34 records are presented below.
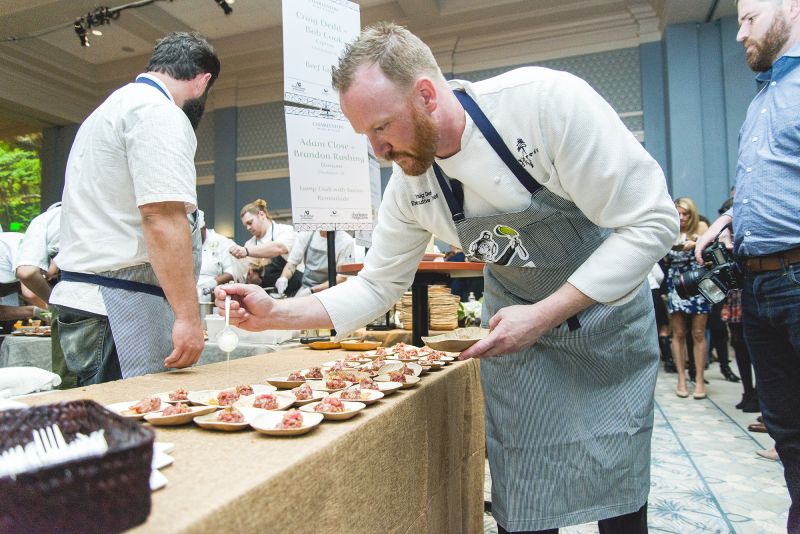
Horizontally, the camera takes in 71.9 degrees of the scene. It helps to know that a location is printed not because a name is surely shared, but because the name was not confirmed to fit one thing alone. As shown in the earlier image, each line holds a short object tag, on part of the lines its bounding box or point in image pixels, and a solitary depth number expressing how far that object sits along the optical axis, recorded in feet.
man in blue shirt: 5.05
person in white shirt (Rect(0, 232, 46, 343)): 12.50
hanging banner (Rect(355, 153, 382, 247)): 9.12
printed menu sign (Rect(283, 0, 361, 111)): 7.17
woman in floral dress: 13.89
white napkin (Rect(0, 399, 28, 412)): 2.75
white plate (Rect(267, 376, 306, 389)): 4.21
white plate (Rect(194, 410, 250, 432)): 2.86
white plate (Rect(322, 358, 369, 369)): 5.07
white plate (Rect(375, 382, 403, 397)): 3.79
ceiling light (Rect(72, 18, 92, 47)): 24.23
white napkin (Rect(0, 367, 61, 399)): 4.36
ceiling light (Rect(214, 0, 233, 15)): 22.64
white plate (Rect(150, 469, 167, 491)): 2.01
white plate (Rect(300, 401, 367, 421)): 3.09
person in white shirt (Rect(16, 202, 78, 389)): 11.23
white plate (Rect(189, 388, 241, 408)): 3.37
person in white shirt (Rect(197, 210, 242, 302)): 14.67
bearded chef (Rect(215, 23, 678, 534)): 3.68
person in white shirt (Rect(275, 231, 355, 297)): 12.67
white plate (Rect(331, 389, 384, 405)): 3.47
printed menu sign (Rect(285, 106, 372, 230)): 7.33
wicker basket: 1.48
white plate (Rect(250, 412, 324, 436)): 2.76
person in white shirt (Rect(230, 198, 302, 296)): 13.58
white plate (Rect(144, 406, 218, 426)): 2.95
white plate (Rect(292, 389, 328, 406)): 3.48
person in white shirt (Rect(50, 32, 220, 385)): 4.67
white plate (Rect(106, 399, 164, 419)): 3.05
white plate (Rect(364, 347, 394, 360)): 5.74
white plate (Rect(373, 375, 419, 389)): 4.01
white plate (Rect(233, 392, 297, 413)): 3.35
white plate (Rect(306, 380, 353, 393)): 3.96
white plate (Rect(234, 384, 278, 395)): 3.92
